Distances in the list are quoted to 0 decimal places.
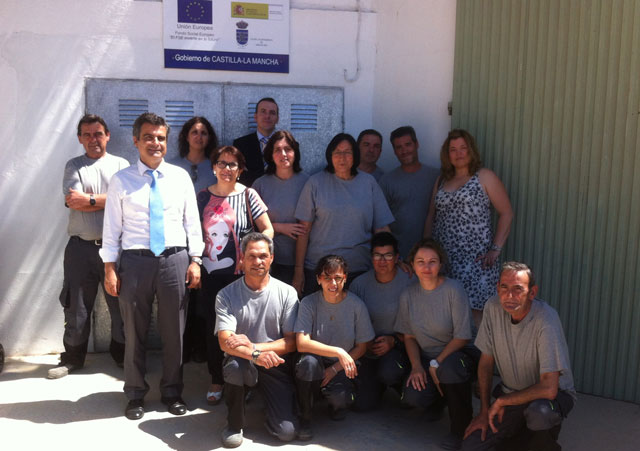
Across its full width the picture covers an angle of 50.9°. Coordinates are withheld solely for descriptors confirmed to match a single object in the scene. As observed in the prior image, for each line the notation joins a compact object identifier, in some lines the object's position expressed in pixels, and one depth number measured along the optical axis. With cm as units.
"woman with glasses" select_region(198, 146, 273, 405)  427
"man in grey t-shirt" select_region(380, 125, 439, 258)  492
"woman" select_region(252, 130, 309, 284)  453
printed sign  520
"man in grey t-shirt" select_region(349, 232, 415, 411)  411
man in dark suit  493
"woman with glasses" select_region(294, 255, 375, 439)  385
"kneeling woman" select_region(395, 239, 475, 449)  379
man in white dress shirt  398
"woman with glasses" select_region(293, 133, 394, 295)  445
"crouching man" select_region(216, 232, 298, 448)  374
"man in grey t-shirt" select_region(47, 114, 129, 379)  466
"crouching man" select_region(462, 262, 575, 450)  339
